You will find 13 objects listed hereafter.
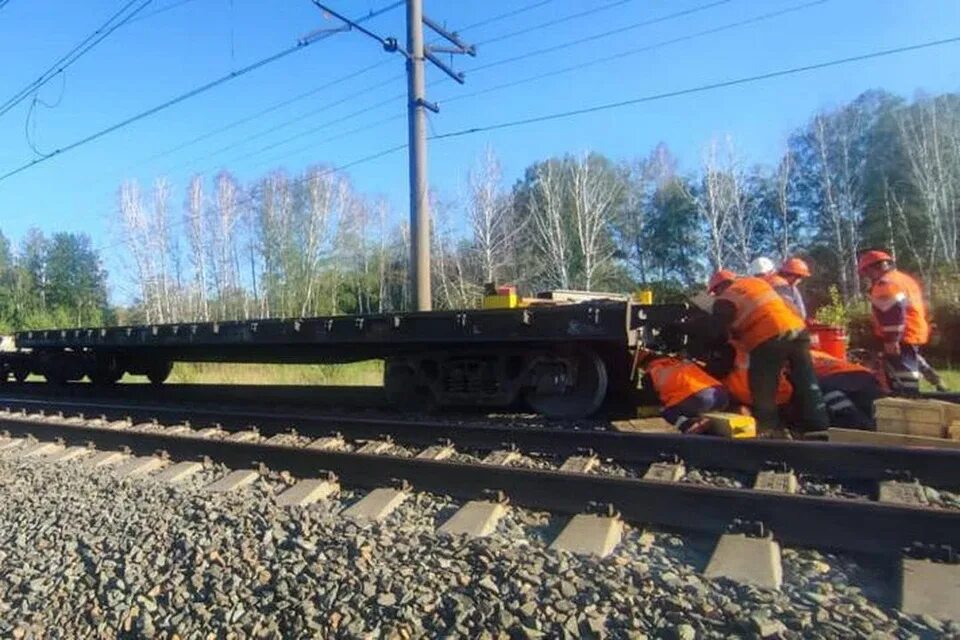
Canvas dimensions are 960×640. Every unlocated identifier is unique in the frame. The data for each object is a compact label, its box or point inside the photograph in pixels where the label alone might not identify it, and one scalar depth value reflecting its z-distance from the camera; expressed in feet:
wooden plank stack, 17.56
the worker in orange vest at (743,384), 21.08
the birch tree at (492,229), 146.51
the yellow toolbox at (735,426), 17.80
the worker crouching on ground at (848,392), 20.80
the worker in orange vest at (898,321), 22.66
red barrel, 25.29
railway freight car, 22.86
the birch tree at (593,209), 146.82
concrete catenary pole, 41.91
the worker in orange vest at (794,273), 23.27
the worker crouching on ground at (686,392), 19.99
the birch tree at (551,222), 142.41
